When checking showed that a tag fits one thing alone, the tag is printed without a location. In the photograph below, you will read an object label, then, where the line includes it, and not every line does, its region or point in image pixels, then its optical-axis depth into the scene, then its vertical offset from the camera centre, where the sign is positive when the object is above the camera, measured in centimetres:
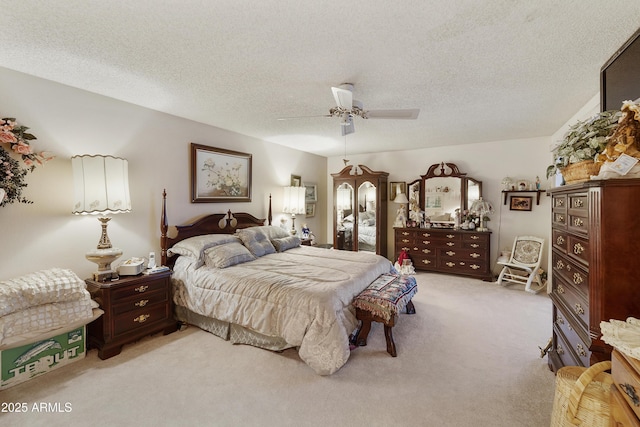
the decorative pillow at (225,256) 307 -52
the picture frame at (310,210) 590 -2
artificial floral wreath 215 +45
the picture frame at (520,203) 469 +4
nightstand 244 -94
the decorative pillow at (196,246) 316 -41
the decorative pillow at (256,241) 367 -43
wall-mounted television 173 +87
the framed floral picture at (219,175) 372 +53
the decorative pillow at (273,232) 416 -34
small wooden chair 434 -95
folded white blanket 198 -58
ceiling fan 240 +90
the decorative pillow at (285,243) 406 -51
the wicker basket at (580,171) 148 +19
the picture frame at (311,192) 588 +37
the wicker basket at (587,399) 119 -88
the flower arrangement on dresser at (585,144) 147 +34
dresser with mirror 481 -44
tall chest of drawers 131 -28
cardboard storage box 202 -112
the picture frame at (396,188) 571 +40
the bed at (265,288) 227 -75
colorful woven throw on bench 250 -85
